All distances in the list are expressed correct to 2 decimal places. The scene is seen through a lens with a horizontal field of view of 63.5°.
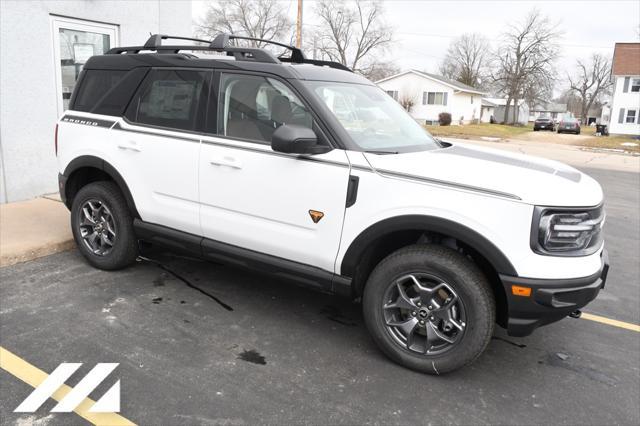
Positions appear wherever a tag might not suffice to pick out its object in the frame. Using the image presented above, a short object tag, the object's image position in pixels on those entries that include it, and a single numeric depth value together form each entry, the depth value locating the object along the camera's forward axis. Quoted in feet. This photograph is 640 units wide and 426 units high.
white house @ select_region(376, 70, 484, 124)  168.86
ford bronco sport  9.77
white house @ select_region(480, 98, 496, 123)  228.37
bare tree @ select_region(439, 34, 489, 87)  243.73
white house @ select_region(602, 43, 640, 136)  142.31
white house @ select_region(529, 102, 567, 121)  322.47
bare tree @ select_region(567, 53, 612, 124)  280.31
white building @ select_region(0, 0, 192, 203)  21.33
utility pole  76.41
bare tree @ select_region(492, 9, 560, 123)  203.00
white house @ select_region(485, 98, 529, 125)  242.33
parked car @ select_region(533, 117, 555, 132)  169.78
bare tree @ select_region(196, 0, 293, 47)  189.26
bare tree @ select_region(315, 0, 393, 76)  200.64
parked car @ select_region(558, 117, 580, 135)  154.30
